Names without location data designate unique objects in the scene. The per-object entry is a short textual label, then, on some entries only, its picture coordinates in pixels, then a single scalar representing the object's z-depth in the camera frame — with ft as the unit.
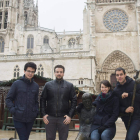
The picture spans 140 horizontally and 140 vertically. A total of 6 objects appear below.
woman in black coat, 12.97
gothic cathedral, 78.28
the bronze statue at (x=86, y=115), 13.85
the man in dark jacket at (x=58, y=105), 13.61
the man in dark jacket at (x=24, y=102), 13.29
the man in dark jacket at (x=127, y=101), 13.05
